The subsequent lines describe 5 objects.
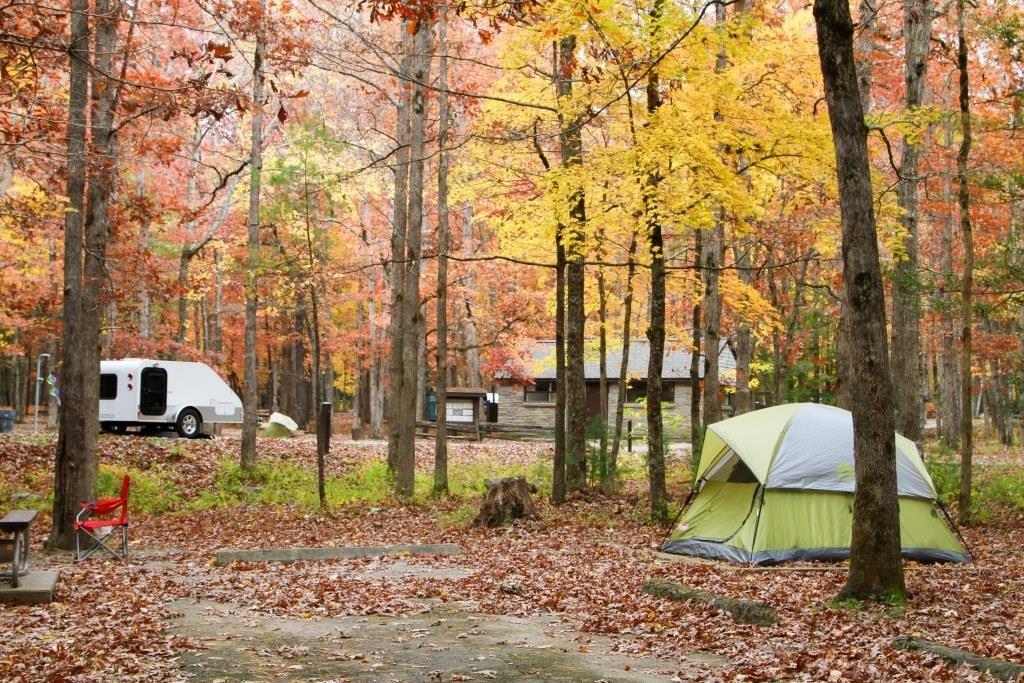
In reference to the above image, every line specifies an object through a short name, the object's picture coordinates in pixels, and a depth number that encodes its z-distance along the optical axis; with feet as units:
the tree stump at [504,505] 48.98
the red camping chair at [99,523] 38.75
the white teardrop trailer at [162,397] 85.81
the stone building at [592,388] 122.52
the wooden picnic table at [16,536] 29.73
